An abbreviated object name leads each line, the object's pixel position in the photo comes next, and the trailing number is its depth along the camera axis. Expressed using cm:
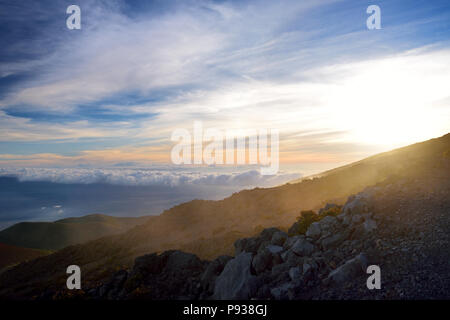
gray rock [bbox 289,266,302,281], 1120
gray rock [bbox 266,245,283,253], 1367
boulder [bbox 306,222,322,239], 1384
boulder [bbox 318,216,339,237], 1366
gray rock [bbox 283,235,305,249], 1376
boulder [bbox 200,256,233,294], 1287
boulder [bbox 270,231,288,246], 1480
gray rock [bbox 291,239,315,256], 1271
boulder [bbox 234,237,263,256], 1540
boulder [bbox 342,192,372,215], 1424
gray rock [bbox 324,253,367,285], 1073
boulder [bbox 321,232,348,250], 1280
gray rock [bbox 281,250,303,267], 1218
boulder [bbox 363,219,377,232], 1295
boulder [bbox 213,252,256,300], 1136
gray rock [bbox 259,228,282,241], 1594
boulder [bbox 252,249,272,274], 1279
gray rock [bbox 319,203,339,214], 1859
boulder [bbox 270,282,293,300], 1058
